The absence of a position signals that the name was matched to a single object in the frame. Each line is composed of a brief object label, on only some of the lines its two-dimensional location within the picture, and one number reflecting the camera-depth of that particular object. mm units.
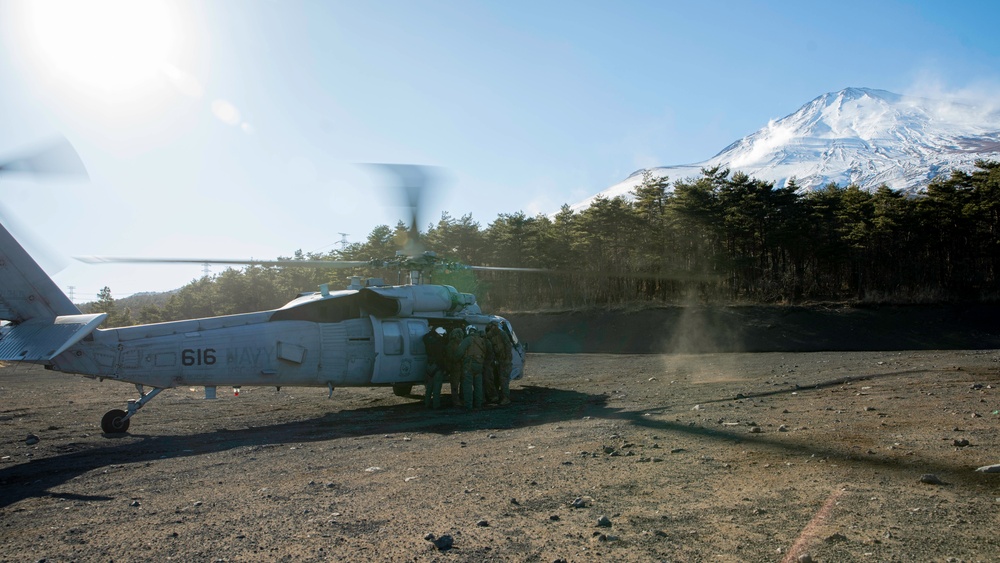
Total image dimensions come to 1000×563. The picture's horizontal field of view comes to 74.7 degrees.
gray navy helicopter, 10602
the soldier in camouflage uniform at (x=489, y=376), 14758
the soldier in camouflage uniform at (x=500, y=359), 14974
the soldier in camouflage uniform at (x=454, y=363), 14383
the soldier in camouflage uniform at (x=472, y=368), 14180
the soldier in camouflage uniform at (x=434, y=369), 14797
